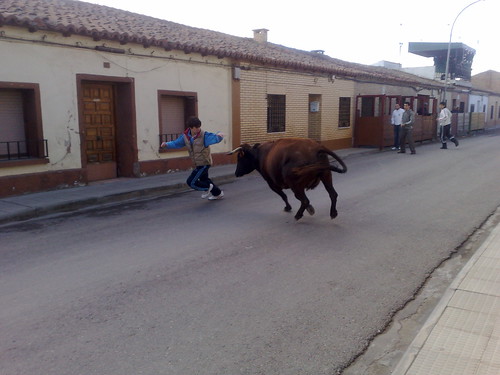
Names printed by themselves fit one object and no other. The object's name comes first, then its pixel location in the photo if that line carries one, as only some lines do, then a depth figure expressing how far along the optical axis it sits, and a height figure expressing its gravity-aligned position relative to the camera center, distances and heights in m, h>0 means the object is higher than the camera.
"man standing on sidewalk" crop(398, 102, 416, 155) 17.86 -0.76
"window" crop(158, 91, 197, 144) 12.78 -0.06
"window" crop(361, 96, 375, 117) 21.89 +0.12
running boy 8.95 -0.67
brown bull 7.03 -0.85
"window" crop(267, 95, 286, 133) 16.83 -0.15
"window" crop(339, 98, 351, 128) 20.94 -0.15
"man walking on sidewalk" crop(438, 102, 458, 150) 19.45 -0.63
